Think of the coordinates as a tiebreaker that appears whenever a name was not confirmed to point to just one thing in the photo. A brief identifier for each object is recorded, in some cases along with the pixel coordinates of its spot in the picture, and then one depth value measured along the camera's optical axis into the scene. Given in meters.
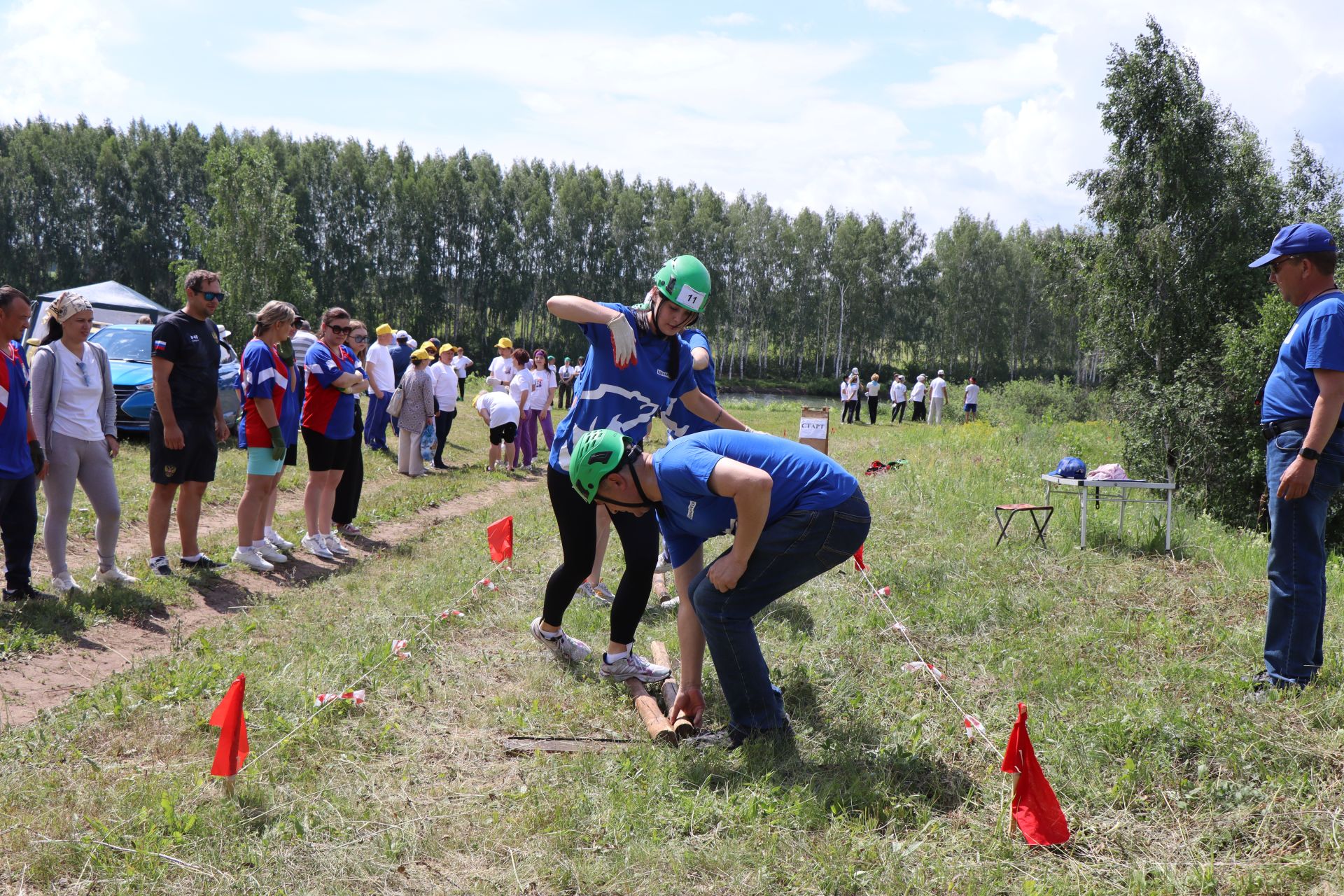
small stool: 7.37
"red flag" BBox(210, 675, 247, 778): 3.12
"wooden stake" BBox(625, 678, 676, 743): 3.78
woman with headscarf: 5.57
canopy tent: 19.42
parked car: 11.49
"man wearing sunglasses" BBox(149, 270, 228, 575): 6.02
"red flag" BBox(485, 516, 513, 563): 6.85
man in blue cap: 3.88
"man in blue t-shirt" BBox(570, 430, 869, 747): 3.44
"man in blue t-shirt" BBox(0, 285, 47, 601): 5.23
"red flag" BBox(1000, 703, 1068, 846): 3.03
